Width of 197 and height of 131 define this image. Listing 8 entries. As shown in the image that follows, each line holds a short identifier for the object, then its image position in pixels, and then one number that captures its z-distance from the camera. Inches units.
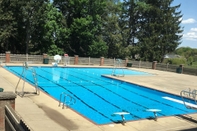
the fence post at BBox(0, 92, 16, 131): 250.2
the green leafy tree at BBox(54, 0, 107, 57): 1402.6
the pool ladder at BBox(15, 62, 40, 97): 436.2
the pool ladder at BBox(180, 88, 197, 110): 377.4
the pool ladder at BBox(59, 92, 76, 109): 449.3
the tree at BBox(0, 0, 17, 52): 1124.5
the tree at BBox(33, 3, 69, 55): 1284.8
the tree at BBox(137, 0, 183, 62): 1727.4
